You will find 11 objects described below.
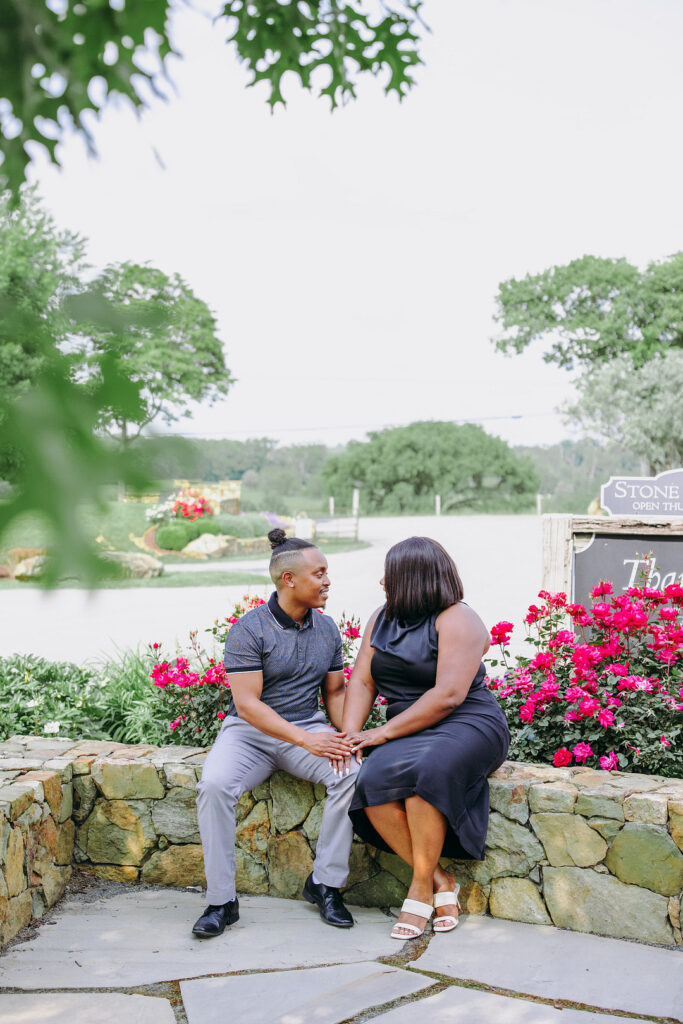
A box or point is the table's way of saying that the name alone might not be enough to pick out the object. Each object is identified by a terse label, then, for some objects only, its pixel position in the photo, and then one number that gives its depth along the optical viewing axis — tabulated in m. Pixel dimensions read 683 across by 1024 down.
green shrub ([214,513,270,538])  21.58
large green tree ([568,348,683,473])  26.94
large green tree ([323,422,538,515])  40.91
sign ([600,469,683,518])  5.27
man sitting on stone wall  3.09
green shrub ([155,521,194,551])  19.19
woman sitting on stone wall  2.96
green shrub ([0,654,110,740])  4.29
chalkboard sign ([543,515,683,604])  4.92
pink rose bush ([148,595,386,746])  3.89
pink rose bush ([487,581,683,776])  3.32
